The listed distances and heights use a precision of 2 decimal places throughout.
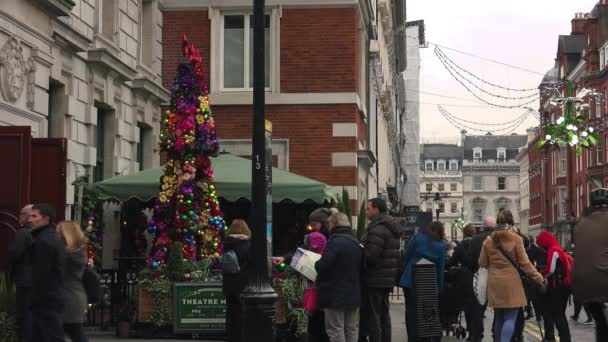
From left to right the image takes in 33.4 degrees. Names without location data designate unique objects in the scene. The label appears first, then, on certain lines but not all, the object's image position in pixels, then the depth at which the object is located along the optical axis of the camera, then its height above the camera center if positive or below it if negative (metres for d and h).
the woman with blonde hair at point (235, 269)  12.52 -0.37
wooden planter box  14.54 -0.96
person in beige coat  11.98 -0.45
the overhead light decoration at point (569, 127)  28.05 +3.14
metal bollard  13.66 -0.81
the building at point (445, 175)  166.25 +10.74
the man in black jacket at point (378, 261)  12.27 -0.27
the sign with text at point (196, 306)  14.30 -0.94
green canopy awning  16.11 +0.88
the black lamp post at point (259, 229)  9.95 +0.10
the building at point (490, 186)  159.38 +8.40
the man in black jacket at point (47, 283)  9.50 -0.42
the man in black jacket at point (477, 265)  14.52 -0.38
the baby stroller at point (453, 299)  15.69 -0.94
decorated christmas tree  15.20 +1.03
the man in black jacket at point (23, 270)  9.81 -0.30
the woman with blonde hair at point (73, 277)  9.93 -0.37
